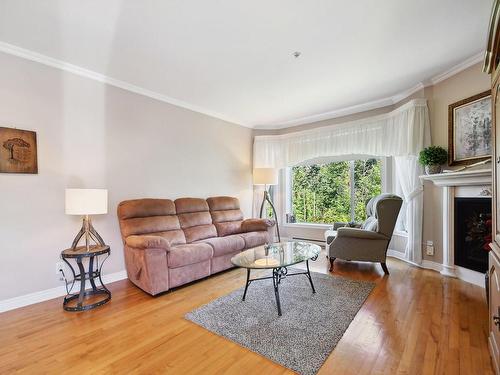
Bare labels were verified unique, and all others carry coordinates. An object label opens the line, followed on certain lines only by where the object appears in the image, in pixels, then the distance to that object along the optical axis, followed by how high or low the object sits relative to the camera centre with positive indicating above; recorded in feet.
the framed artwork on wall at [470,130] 9.14 +2.12
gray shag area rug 5.61 -3.70
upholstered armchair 10.20 -2.23
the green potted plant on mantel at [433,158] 10.32 +1.12
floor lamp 15.35 +0.69
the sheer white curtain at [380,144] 11.38 +2.39
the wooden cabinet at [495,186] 4.63 -0.05
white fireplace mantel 8.96 -0.35
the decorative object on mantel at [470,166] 8.73 +0.68
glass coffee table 7.52 -2.38
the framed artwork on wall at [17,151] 7.81 +1.30
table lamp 7.79 -0.43
